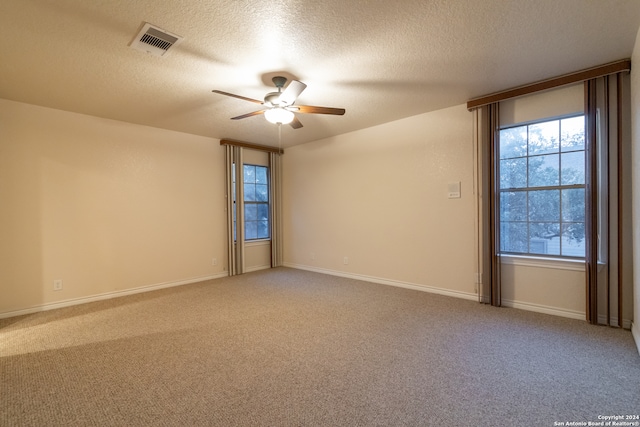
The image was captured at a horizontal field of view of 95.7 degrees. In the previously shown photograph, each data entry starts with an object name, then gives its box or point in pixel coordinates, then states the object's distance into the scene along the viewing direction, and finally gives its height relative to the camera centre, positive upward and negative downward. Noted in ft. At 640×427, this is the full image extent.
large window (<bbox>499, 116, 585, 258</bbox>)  10.44 +0.66
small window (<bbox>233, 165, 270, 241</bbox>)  19.22 +0.51
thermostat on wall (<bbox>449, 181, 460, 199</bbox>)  12.74 +0.74
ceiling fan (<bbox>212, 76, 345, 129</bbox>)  9.83 +3.55
